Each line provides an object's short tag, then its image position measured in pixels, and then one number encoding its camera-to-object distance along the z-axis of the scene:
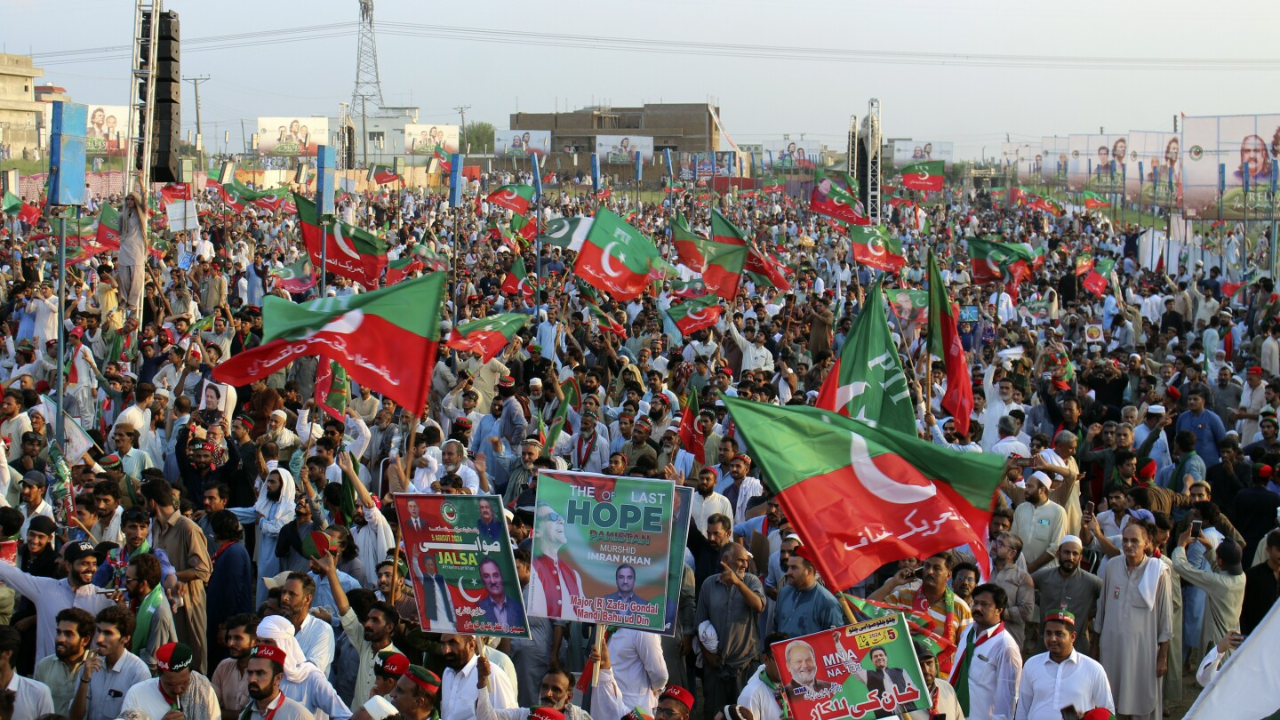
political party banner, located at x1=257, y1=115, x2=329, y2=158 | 97.19
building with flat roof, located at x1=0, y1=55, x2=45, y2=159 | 81.56
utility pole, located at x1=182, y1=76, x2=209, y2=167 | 55.28
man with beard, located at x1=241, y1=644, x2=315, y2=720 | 5.79
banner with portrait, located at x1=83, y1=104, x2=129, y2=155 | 90.00
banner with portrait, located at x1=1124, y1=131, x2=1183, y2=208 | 42.25
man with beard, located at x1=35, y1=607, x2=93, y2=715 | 6.29
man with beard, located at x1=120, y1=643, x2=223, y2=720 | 5.84
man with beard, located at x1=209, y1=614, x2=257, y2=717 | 6.29
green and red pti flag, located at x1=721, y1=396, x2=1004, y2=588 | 6.14
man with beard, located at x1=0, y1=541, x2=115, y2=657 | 7.01
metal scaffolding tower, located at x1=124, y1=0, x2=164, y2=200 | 18.19
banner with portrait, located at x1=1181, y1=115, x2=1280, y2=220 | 31.36
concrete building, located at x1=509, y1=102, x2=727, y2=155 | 88.62
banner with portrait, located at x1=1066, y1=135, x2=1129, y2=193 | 54.53
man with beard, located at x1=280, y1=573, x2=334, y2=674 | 6.75
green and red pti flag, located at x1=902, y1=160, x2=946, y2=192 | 36.72
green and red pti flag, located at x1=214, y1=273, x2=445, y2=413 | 7.48
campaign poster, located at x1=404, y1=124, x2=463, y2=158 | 94.47
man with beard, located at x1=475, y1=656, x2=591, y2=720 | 5.82
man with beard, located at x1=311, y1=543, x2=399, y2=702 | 6.67
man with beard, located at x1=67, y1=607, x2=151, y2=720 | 6.20
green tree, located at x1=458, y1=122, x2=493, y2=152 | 133.50
